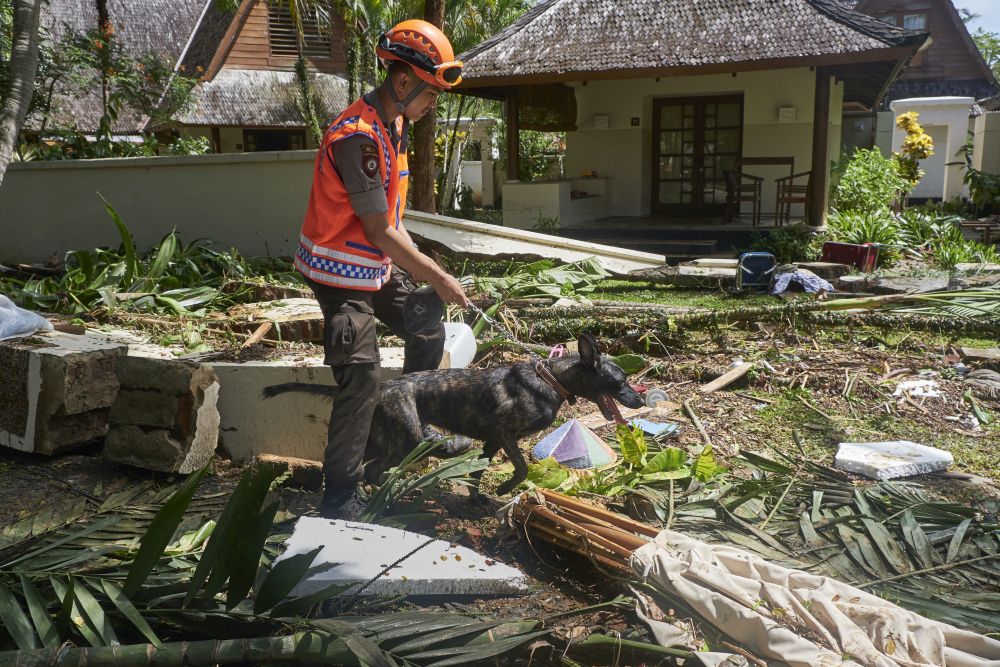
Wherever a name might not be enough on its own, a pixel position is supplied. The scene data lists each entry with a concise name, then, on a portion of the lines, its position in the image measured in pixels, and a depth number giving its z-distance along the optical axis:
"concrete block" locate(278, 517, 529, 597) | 3.12
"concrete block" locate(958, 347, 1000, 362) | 6.64
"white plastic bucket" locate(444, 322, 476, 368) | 5.11
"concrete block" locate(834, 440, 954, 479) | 4.44
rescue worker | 3.70
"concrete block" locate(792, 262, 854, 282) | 10.91
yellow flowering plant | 17.81
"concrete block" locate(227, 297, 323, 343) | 6.02
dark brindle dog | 4.06
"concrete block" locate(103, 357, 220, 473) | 4.45
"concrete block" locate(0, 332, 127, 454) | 4.68
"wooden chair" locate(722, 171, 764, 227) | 14.06
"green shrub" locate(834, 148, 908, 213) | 15.32
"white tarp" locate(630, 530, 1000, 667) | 2.53
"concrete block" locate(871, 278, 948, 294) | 8.88
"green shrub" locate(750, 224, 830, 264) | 12.44
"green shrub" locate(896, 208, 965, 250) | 13.28
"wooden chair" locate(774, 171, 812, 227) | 13.67
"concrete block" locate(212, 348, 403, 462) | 4.85
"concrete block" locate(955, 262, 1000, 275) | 10.16
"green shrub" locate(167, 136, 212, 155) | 15.68
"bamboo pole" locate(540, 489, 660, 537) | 3.34
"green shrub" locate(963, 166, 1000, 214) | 18.93
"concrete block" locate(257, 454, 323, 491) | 4.40
